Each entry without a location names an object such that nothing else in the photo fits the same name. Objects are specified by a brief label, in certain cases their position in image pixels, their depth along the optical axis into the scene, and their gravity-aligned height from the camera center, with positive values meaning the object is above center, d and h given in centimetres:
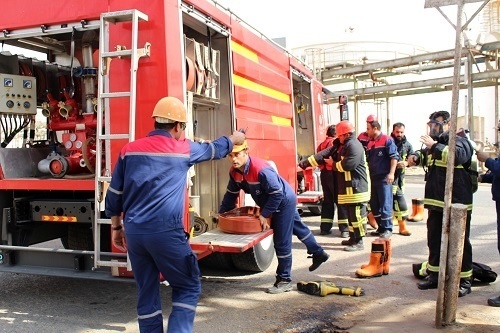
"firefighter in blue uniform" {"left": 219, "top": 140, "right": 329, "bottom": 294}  459 -29
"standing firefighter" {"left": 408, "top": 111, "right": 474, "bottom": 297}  461 -20
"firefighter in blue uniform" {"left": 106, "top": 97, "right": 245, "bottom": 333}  318 -28
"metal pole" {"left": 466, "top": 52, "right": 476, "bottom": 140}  1445 +232
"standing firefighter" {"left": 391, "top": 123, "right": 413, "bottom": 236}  796 -26
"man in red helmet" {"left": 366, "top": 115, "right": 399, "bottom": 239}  721 -8
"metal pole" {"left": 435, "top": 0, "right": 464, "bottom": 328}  374 -4
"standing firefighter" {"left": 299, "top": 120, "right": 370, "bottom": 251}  641 -18
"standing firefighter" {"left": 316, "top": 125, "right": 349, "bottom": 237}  768 -48
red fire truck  390 +60
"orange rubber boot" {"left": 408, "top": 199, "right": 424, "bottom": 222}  924 -91
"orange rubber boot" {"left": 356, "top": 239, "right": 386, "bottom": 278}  541 -106
